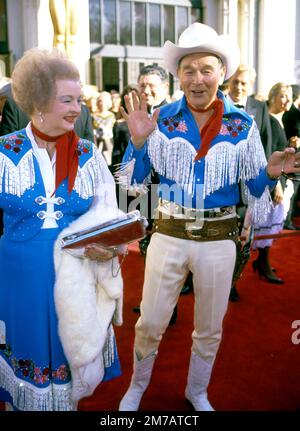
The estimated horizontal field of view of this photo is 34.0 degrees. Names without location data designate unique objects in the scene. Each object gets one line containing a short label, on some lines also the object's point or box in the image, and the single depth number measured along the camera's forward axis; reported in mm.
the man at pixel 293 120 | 5258
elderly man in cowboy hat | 2068
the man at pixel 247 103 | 3559
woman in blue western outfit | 1749
